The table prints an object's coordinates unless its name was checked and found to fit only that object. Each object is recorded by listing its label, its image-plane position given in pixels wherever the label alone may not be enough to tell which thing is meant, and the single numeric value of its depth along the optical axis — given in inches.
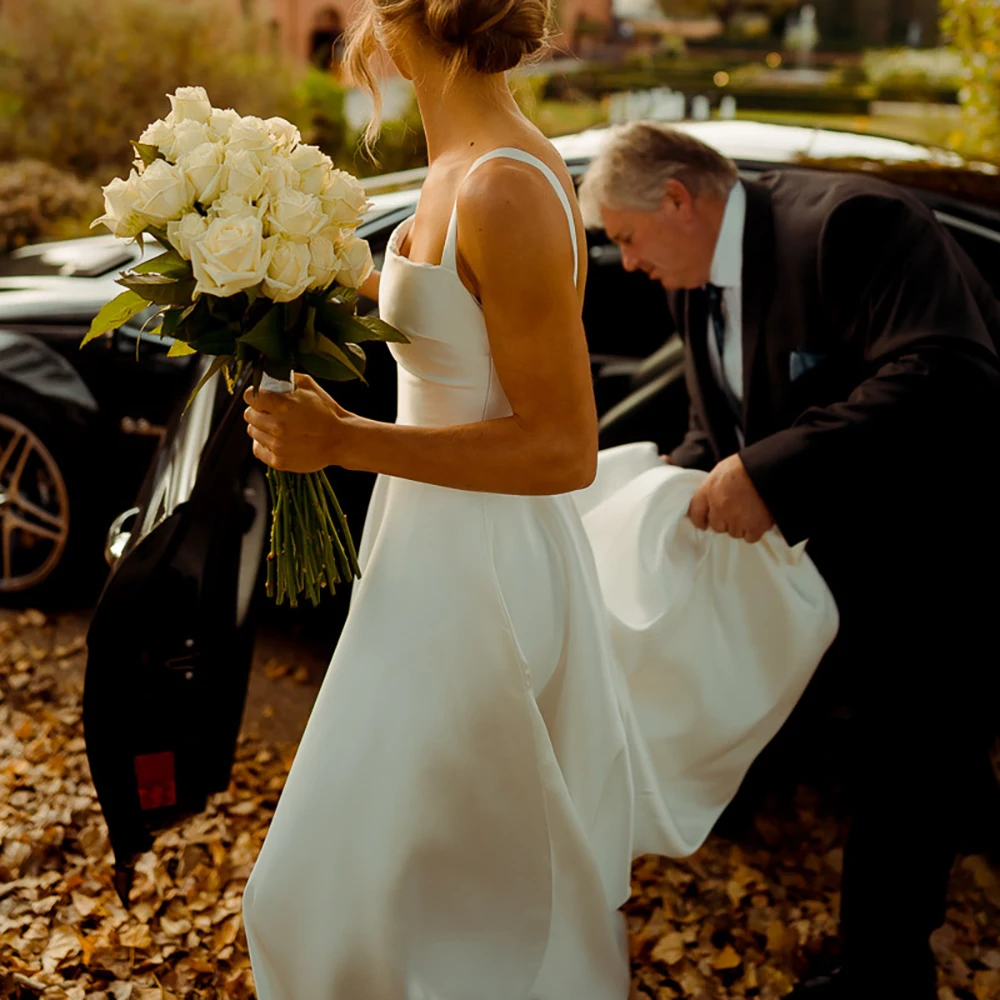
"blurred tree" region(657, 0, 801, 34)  1470.2
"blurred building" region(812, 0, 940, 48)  1371.8
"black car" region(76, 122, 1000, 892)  94.3
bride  70.4
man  96.2
